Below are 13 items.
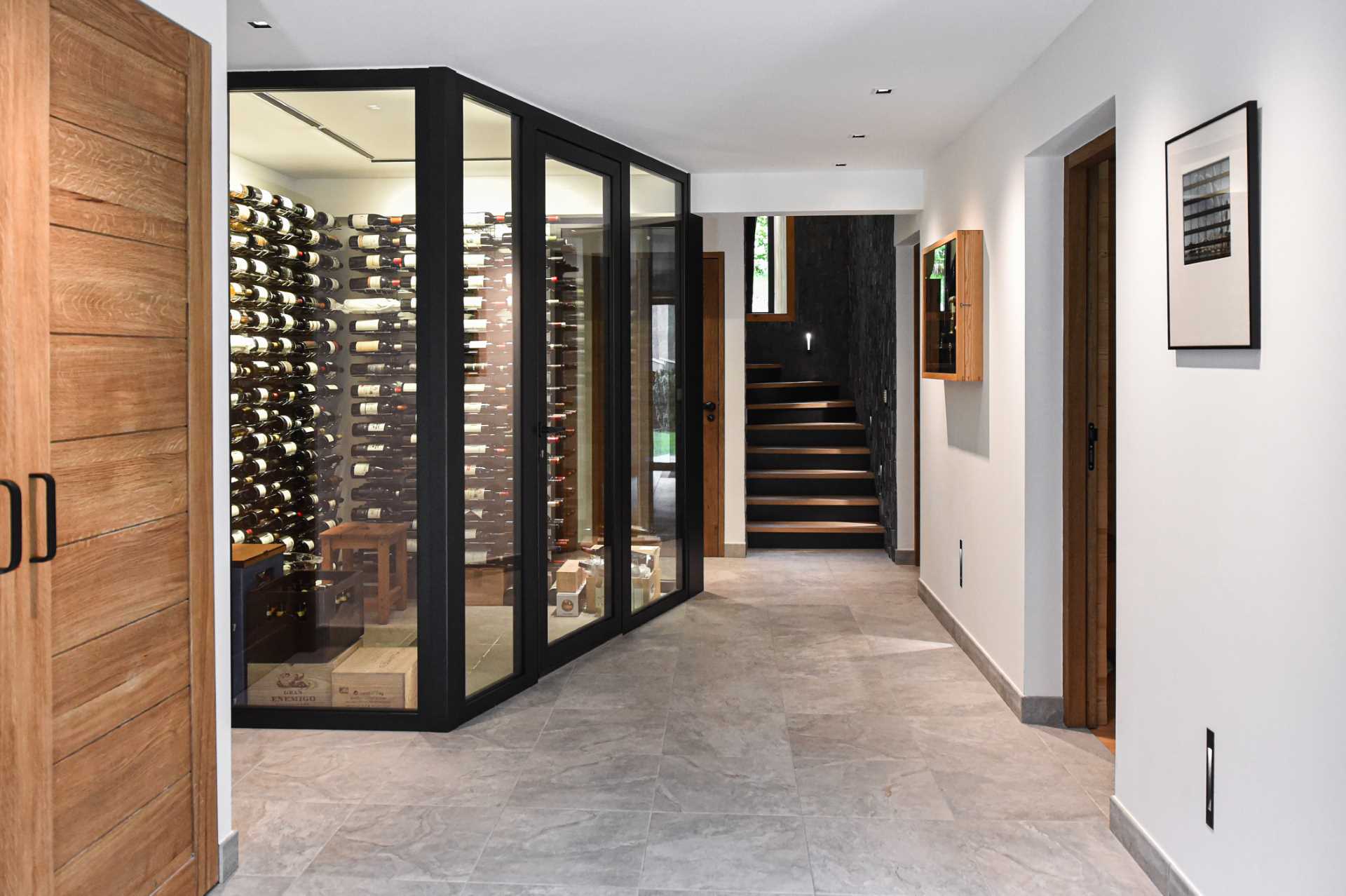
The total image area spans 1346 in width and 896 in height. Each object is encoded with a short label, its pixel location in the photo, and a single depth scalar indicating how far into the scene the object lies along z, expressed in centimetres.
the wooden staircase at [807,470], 809
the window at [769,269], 1032
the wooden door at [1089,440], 379
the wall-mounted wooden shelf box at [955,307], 460
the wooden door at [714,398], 758
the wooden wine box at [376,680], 390
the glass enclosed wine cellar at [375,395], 375
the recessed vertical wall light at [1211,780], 242
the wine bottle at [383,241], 376
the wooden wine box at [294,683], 391
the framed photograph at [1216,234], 219
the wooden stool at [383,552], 385
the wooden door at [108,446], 197
